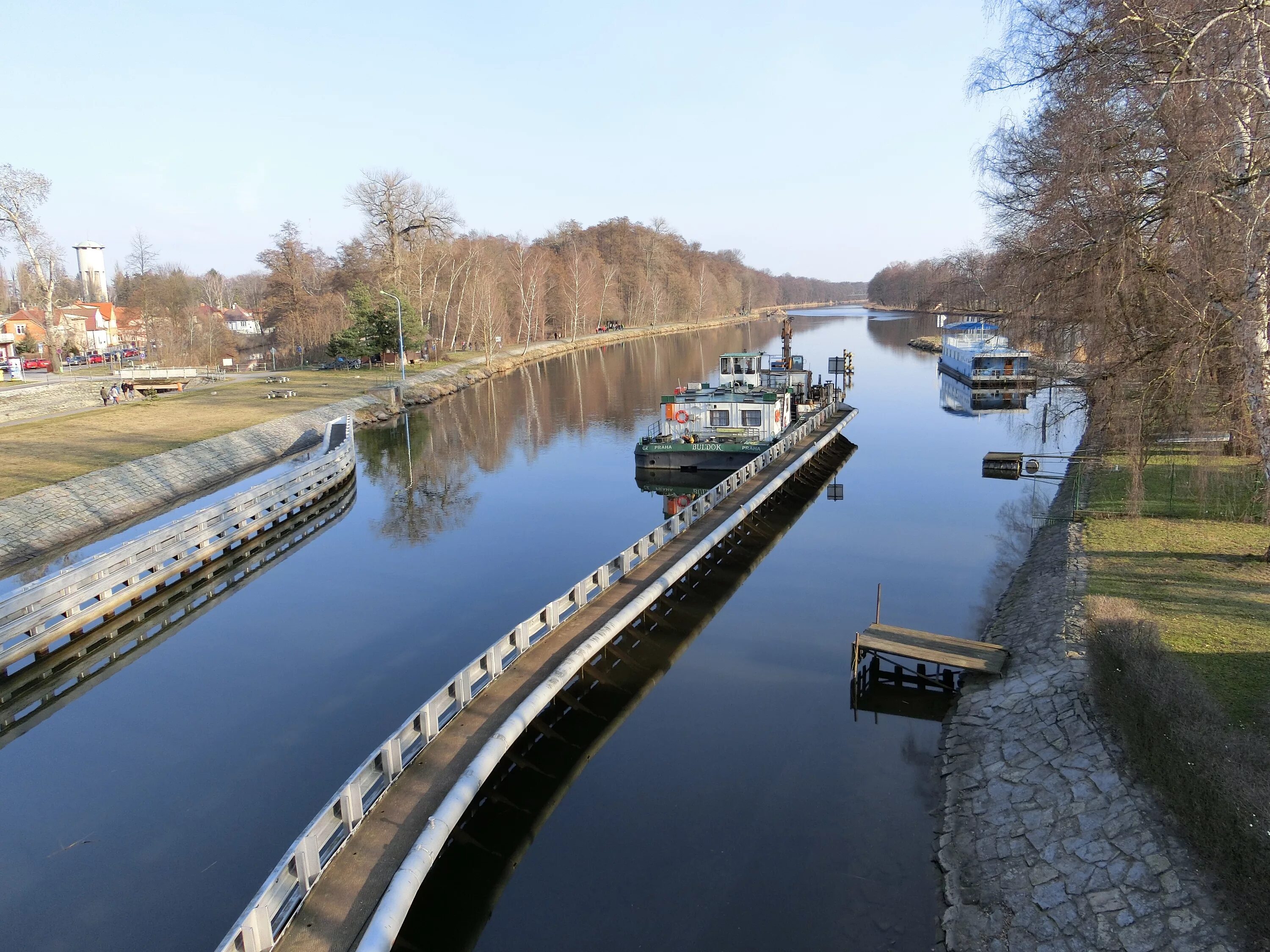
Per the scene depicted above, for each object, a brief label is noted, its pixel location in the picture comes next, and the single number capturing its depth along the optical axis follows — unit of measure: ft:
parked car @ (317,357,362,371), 251.39
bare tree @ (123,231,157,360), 242.58
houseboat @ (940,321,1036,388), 207.51
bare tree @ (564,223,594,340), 385.29
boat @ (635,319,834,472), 120.16
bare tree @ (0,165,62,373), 170.30
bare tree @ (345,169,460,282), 261.85
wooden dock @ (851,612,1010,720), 52.47
